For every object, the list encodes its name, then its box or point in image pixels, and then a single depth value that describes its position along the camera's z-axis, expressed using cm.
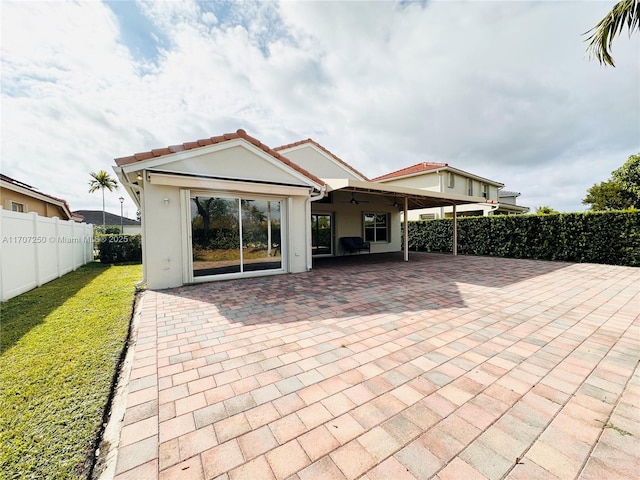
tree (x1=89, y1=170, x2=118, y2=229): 4131
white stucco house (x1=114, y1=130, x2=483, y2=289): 700
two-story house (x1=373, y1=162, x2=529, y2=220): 2312
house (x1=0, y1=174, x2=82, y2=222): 1171
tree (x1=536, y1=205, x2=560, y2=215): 2096
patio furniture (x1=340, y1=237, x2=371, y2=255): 1458
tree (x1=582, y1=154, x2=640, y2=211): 2236
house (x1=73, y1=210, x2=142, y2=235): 5088
